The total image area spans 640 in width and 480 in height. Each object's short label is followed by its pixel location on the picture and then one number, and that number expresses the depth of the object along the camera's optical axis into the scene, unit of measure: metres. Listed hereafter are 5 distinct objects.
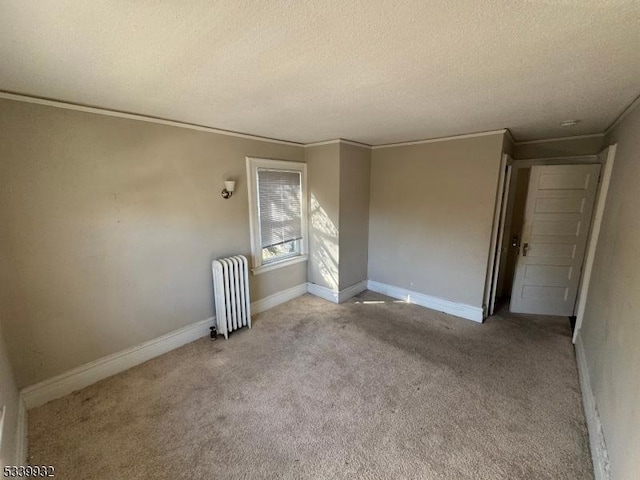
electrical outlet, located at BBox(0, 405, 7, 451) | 1.37
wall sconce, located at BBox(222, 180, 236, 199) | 3.02
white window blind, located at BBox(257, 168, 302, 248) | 3.53
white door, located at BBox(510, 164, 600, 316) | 3.26
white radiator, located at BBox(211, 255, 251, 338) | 2.96
